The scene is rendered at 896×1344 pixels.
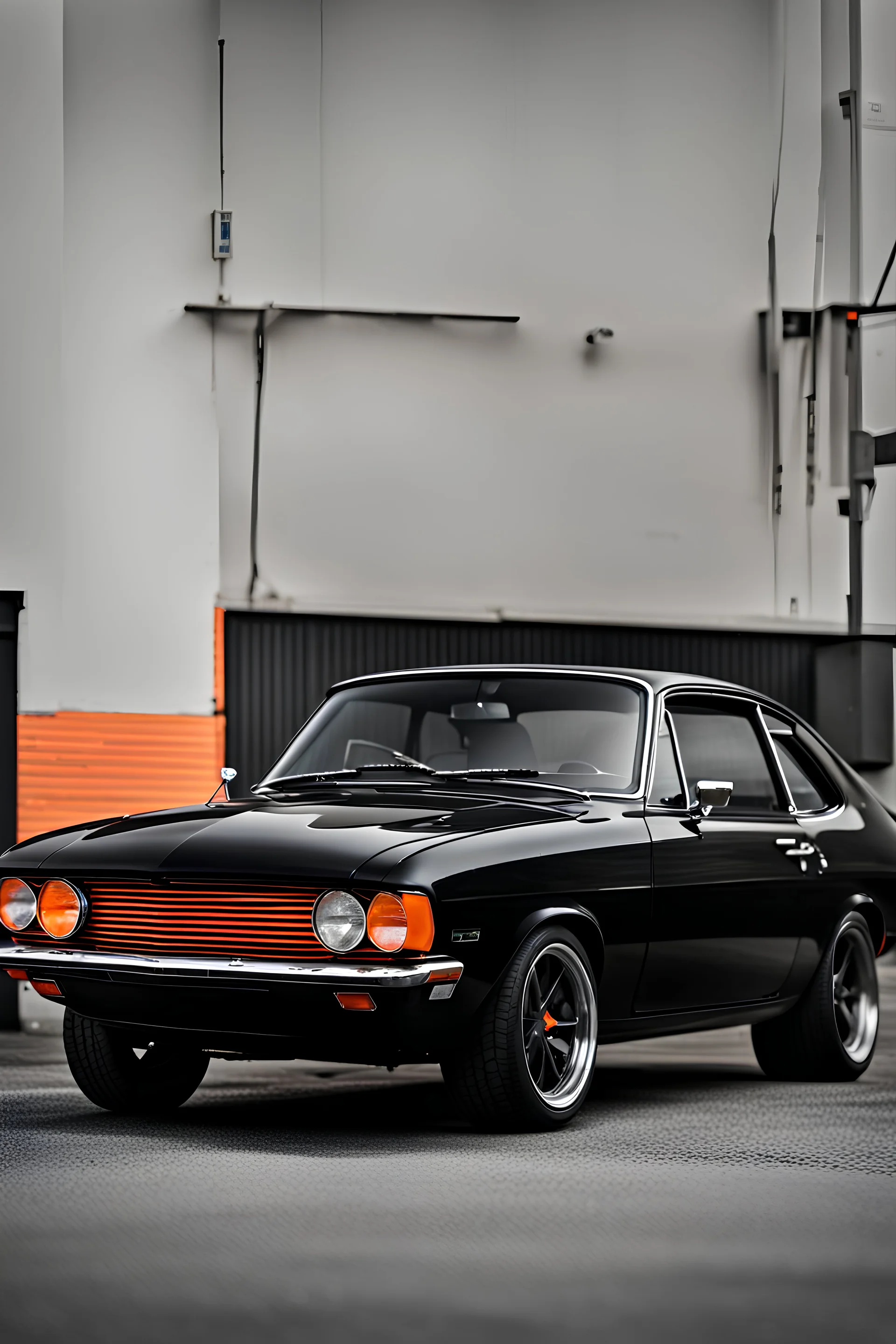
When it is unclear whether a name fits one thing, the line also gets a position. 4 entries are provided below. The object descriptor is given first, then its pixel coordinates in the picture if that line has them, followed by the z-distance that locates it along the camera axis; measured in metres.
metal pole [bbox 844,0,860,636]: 13.12
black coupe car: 5.51
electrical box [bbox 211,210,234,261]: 12.18
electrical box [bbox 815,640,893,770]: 12.95
